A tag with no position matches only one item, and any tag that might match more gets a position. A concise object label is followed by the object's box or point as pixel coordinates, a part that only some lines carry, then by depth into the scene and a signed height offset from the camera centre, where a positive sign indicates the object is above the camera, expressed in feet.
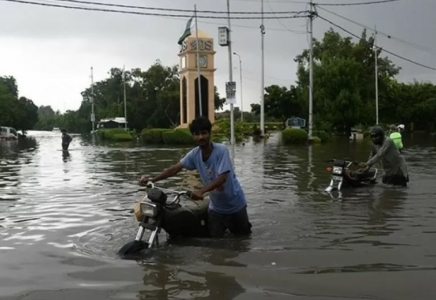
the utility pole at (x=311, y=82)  126.52 +8.18
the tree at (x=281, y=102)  211.00 +6.53
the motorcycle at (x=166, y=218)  20.29 -3.51
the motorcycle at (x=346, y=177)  39.17 -4.05
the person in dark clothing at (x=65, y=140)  102.01 -2.79
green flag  169.37 +26.41
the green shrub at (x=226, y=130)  151.12 -2.78
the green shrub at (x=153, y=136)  152.66 -3.65
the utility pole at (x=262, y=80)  157.74 +11.30
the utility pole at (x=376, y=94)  168.45 +6.85
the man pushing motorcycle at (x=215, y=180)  20.43 -2.09
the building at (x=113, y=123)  282.56 +0.15
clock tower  167.22 +14.18
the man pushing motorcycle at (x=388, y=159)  37.60 -2.69
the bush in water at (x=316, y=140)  131.12 -4.76
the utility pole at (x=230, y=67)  91.77 +9.34
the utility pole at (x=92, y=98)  289.00 +13.64
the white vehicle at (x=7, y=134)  206.53 -3.14
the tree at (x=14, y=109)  244.01 +7.77
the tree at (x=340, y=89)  161.07 +8.75
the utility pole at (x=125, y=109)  254.04 +6.01
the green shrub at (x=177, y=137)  137.26 -3.63
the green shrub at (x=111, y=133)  185.08 -3.31
